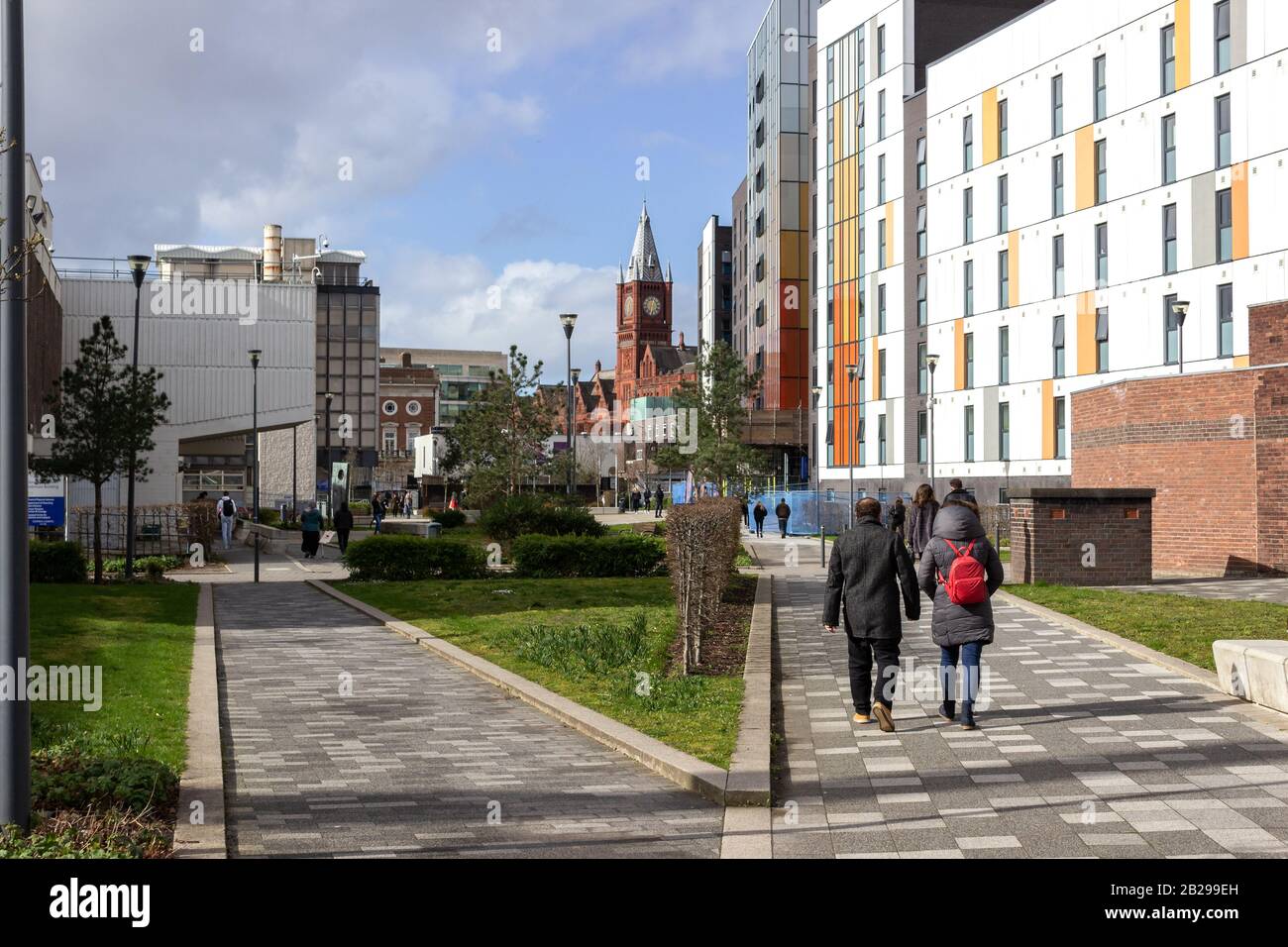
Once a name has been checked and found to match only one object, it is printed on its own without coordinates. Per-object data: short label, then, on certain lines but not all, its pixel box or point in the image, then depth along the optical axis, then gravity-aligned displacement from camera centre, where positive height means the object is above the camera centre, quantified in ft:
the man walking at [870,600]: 32.45 -2.58
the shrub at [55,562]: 81.71 -4.21
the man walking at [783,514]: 150.92 -2.28
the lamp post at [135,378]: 87.45 +7.78
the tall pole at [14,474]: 20.29 +0.28
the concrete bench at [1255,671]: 32.42 -4.39
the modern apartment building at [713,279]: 352.28 +56.81
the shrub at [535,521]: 102.53 -2.09
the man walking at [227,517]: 136.05 -2.46
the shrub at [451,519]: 151.83 -2.98
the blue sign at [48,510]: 91.56 -1.19
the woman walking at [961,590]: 32.01 -2.31
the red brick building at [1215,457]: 75.72 +2.30
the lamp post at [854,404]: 195.62 +13.15
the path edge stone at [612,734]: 25.84 -5.54
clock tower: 551.59 +75.76
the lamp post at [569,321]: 123.34 +15.85
